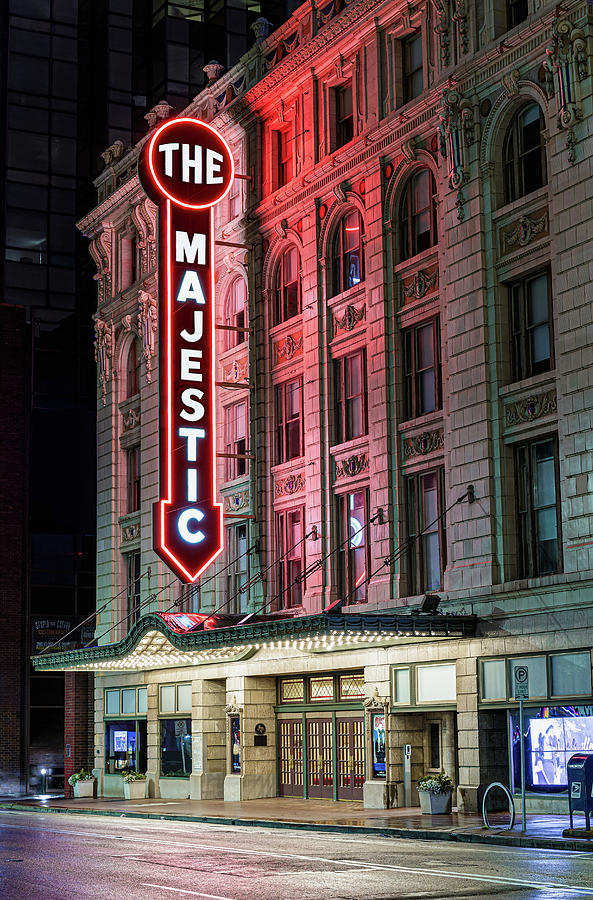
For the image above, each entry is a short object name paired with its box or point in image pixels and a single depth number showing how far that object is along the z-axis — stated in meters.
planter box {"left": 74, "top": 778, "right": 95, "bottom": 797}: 47.25
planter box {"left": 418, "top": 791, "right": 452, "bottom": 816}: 29.33
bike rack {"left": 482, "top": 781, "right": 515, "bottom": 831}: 23.74
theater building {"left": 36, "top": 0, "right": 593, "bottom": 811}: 28.30
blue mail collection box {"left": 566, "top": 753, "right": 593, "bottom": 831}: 22.83
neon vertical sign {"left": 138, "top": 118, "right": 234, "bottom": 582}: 37.69
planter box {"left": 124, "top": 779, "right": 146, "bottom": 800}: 43.41
